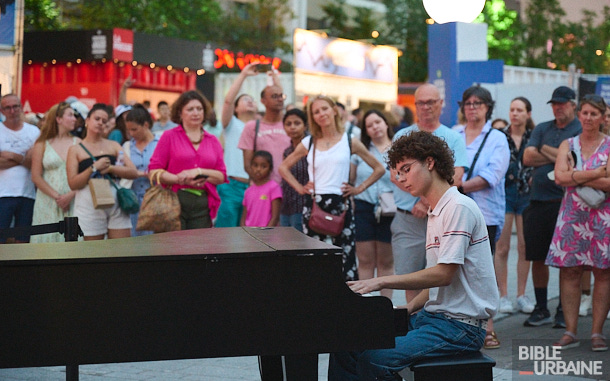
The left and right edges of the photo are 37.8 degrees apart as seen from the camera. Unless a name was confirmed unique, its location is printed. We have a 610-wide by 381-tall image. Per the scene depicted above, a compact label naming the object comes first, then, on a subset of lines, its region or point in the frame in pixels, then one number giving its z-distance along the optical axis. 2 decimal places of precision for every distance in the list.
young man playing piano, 4.20
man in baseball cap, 7.91
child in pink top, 8.33
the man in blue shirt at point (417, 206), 6.63
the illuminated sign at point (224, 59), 26.11
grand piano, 3.60
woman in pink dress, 6.92
